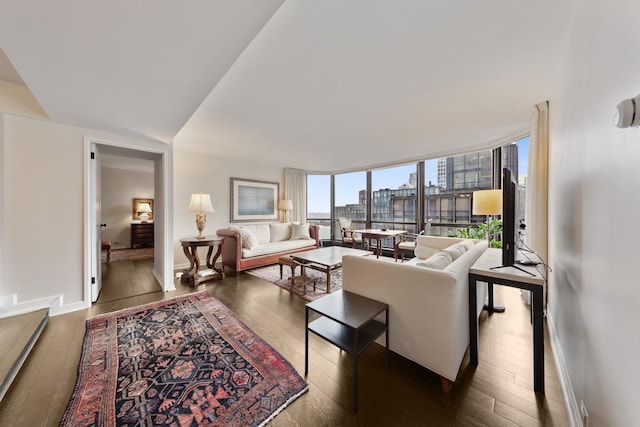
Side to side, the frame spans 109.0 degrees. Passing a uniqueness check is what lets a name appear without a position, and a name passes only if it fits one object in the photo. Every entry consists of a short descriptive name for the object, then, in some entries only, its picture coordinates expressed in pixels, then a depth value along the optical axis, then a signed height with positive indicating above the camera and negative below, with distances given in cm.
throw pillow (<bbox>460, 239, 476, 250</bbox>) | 271 -38
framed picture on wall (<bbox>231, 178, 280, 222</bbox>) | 527 +30
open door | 279 -28
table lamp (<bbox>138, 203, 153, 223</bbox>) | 664 +3
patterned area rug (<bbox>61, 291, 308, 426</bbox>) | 131 -115
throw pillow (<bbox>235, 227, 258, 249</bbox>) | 430 -51
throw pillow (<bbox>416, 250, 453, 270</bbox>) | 173 -39
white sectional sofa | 144 -63
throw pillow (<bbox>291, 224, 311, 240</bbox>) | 547 -47
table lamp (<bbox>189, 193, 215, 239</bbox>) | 373 +12
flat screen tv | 159 -3
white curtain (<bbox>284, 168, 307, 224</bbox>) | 622 +59
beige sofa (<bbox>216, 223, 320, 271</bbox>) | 409 -64
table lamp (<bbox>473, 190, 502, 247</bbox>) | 274 +13
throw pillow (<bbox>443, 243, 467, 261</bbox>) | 216 -38
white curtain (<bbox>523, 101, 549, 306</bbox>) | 242 +36
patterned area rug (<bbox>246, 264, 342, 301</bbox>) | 314 -109
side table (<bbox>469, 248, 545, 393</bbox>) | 146 -53
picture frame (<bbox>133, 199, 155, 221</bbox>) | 660 +12
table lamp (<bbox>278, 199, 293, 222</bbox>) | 589 +19
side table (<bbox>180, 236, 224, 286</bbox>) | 350 -82
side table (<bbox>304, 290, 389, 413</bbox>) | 141 -75
